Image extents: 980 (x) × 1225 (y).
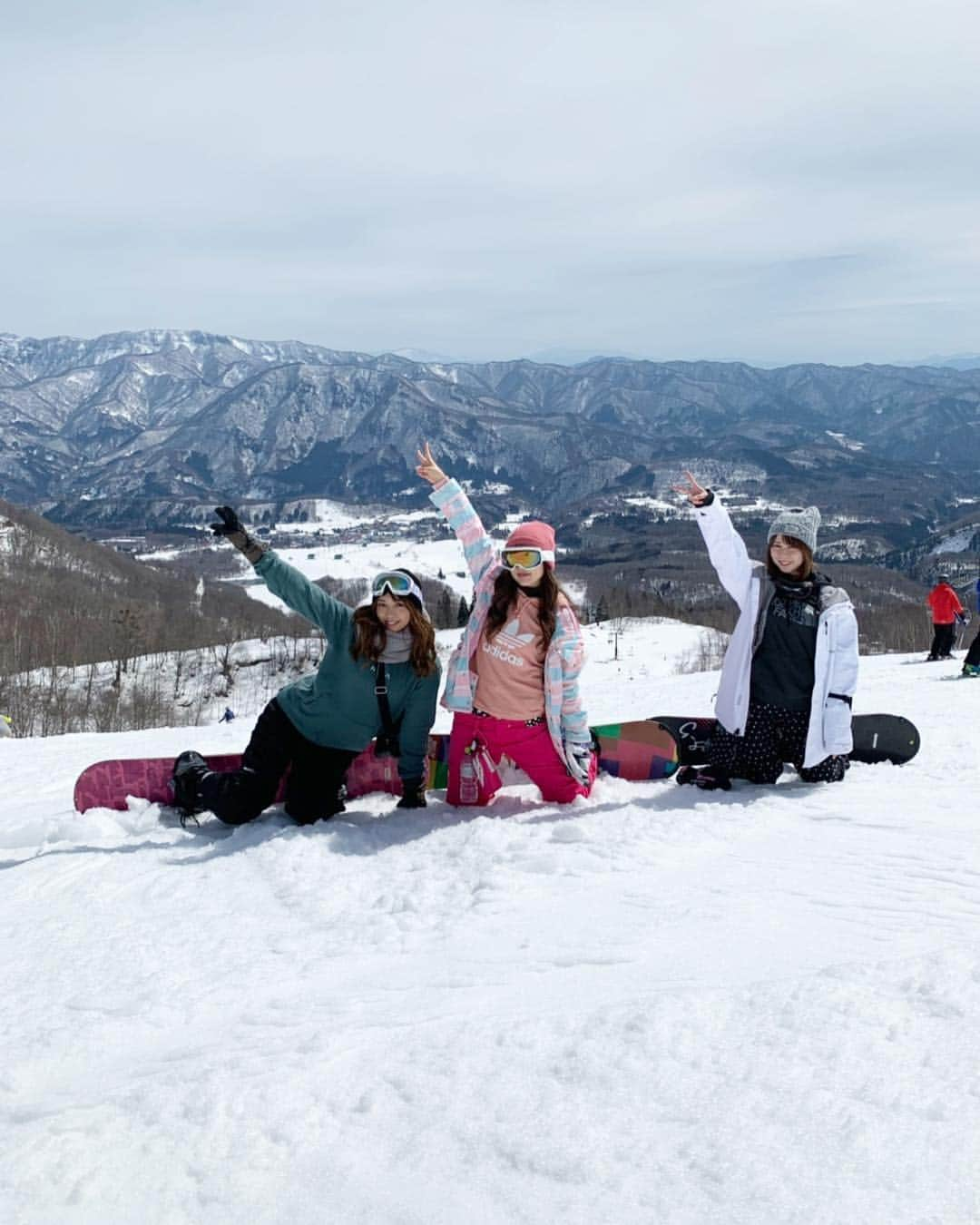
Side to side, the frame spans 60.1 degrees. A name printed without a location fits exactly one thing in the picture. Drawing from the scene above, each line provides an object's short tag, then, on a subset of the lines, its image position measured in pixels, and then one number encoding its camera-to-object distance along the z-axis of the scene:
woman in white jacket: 6.24
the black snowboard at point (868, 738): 6.91
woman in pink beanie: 5.99
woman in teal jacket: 5.92
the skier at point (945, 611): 18.95
